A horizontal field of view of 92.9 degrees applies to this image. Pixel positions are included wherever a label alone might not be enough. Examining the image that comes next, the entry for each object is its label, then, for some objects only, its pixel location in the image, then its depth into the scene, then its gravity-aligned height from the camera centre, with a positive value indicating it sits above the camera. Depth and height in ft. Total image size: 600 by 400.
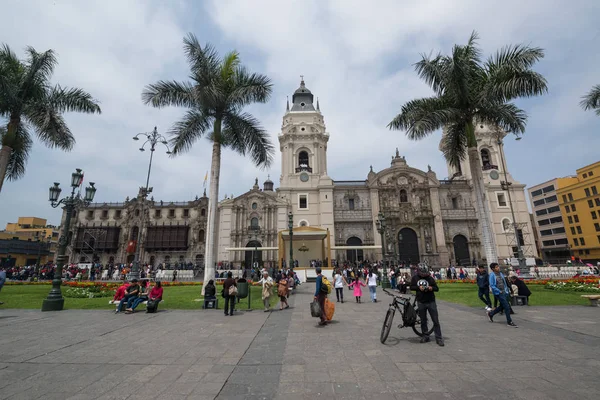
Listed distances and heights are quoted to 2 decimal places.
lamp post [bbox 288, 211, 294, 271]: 59.00 +8.64
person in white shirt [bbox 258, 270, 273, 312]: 31.91 -2.34
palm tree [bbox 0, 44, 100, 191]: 44.86 +26.61
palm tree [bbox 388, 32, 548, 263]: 43.78 +26.18
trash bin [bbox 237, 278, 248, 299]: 31.49 -2.33
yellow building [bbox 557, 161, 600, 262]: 151.92 +26.32
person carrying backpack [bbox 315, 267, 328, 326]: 24.69 -2.54
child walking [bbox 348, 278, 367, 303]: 38.68 -3.28
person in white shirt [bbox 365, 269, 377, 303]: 39.19 -2.83
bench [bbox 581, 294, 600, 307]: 31.60 -4.36
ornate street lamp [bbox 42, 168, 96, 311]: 32.58 +4.48
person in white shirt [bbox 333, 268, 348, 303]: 38.99 -2.71
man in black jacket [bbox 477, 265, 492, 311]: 30.59 -2.18
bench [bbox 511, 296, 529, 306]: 33.79 -4.68
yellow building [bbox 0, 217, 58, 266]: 157.29 +16.84
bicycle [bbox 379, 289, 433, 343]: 18.70 -3.80
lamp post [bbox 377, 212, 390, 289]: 59.00 -1.58
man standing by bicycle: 18.80 -1.99
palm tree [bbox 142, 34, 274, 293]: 43.83 +25.80
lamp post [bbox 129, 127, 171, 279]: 66.59 +29.29
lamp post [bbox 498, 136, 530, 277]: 63.63 -1.42
